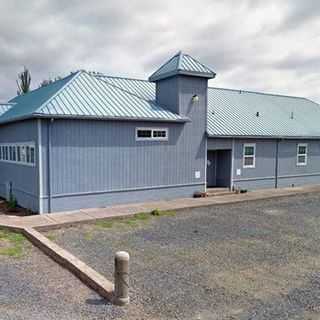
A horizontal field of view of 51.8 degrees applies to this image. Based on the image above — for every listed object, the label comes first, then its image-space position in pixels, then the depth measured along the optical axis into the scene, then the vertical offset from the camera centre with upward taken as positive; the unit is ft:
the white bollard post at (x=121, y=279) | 15.08 -6.38
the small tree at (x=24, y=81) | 131.75 +23.71
